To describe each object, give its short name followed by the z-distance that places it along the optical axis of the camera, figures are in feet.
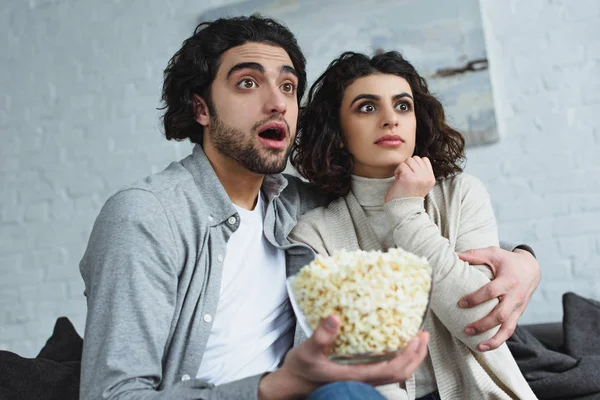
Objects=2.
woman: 4.42
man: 3.54
